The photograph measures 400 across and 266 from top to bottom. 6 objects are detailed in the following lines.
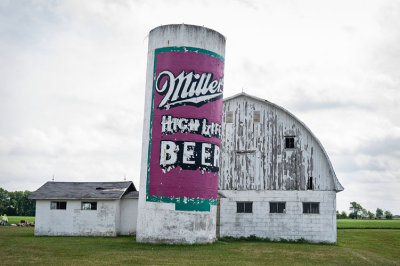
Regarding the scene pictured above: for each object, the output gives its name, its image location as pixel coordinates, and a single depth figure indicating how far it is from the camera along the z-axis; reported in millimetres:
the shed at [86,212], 29922
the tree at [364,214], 120062
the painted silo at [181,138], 23688
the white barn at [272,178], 27797
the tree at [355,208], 120388
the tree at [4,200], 85425
